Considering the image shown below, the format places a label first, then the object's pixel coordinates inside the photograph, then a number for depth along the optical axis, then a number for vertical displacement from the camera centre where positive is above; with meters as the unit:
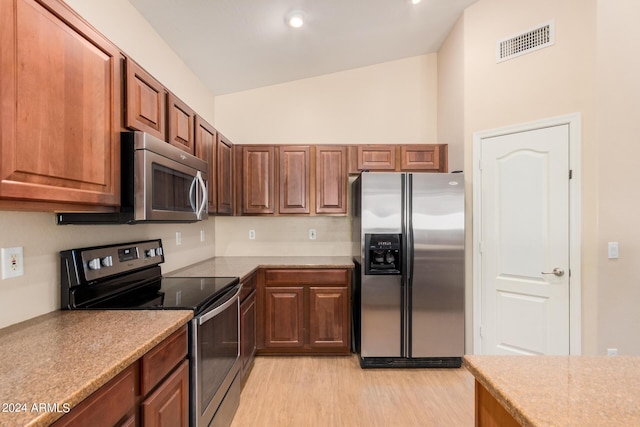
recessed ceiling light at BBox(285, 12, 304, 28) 2.33 +1.56
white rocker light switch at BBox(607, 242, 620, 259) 2.10 -0.26
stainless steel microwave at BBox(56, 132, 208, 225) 1.38 +0.15
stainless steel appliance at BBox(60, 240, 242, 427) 1.42 -0.46
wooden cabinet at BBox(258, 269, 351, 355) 2.84 -0.95
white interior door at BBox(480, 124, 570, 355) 2.32 -0.23
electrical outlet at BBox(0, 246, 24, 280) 1.19 -0.20
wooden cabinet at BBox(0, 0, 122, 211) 0.90 +0.38
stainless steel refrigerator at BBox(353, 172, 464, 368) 2.65 -0.50
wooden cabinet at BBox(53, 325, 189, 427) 0.84 -0.62
